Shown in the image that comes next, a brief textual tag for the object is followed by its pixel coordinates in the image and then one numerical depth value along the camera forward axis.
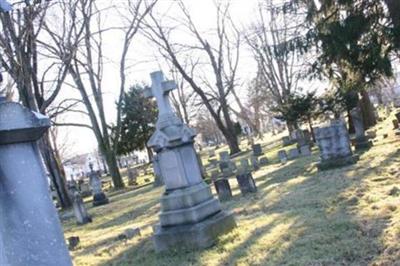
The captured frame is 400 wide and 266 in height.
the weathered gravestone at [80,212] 14.19
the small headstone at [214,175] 18.02
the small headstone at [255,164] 17.91
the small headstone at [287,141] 26.40
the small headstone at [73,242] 9.71
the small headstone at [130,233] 9.03
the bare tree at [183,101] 43.97
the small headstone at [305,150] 18.42
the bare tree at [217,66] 28.88
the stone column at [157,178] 21.37
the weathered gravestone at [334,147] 12.58
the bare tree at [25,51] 15.70
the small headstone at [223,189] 11.78
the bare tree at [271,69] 34.65
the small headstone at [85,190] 27.85
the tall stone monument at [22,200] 2.39
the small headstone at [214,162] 25.83
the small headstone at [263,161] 19.34
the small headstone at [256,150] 24.68
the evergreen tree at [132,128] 44.25
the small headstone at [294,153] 18.67
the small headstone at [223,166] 20.16
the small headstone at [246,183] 11.77
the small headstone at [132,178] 26.85
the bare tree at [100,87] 24.70
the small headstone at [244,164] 19.57
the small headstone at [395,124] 20.31
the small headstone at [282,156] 18.25
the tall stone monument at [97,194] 19.70
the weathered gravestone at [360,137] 15.38
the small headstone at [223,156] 24.77
